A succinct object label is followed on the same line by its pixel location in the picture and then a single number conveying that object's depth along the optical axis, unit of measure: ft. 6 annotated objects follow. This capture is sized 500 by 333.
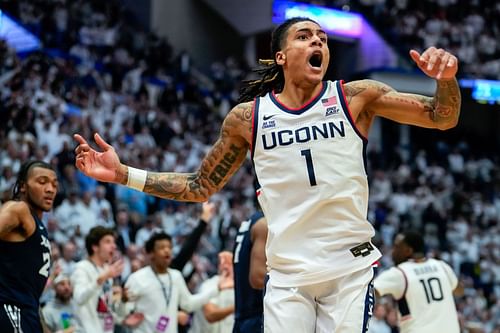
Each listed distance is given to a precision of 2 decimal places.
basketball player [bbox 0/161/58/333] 18.65
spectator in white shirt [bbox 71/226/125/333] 25.40
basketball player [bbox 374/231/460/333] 24.61
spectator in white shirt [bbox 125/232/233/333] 27.12
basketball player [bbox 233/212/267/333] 21.06
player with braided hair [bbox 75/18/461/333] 14.11
